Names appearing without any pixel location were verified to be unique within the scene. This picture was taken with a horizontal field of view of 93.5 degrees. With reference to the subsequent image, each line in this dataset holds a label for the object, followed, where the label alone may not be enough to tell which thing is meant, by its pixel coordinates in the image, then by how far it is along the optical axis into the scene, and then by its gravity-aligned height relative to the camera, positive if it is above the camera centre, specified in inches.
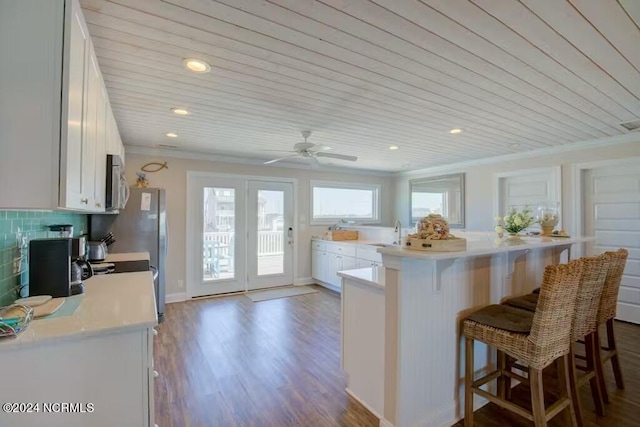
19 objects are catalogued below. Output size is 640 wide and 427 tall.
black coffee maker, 63.8 -10.7
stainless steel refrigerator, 139.0 -4.4
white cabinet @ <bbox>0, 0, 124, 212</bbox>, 43.1 +17.2
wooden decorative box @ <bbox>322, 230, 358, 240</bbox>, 219.1 -12.4
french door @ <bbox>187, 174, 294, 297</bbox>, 190.4 -11.0
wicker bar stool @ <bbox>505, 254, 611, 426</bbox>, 72.4 -25.5
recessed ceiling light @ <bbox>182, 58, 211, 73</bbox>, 75.9 +39.6
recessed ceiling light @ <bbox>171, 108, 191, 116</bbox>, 111.2 +40.2
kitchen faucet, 184.5 -9.5
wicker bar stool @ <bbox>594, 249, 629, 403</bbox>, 83.5 -25.7
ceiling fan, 135.5 +30.3
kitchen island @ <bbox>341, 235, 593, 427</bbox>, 69.7 -26.5
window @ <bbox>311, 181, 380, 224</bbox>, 237.9 +13.5
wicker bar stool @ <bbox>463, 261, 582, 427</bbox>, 62.7 -27.0
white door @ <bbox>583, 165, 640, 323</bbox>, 144.6 +0.1
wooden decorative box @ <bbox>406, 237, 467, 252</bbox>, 66.6 -6.0
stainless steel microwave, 90.9 +11.4
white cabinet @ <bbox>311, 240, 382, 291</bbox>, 184.5 -27.1
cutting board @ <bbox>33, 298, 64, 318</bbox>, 54.5 -17.3
